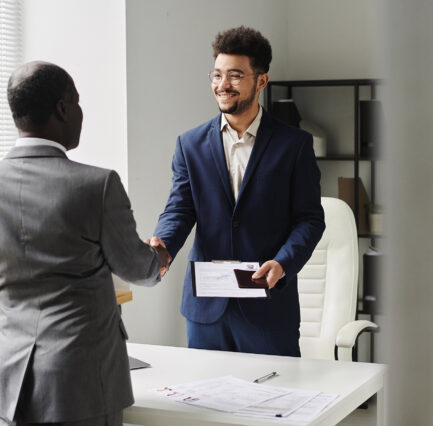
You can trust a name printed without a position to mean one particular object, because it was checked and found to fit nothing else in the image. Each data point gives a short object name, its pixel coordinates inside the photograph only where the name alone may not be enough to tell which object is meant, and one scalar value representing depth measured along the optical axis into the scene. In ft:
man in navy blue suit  12.34
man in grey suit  9.87
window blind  15.90
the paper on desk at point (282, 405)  10.49
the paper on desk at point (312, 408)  10.39
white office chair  14.69
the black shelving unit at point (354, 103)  20.05
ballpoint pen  11.37
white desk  10.61
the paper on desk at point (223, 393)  10.77
